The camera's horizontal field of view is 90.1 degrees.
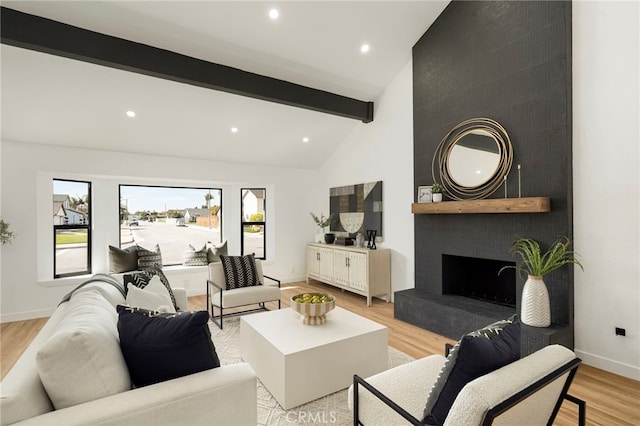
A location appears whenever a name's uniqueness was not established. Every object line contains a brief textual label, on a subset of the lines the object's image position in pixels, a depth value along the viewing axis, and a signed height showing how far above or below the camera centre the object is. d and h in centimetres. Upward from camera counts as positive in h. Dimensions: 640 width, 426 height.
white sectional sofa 110 -72
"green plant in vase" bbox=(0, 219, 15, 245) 386 -25
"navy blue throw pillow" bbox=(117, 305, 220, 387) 139 -58
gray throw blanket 248 -54
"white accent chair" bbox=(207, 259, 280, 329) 374 -98
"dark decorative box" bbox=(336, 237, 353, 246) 552 -47
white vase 280 -79
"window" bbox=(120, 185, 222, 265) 536 -8
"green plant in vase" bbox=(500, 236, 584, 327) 279 -58
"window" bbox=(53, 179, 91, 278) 457 -21
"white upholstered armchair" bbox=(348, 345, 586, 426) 105 -71
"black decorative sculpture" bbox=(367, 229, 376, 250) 509 -40
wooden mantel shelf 286 +8
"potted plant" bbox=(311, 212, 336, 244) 588 -18
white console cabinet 472 -88
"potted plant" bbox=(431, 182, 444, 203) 385 +27
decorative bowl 257 -76
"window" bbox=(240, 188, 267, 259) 625 -15
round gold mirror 333 +61
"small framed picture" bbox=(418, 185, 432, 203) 403 +25
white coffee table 217 -102
